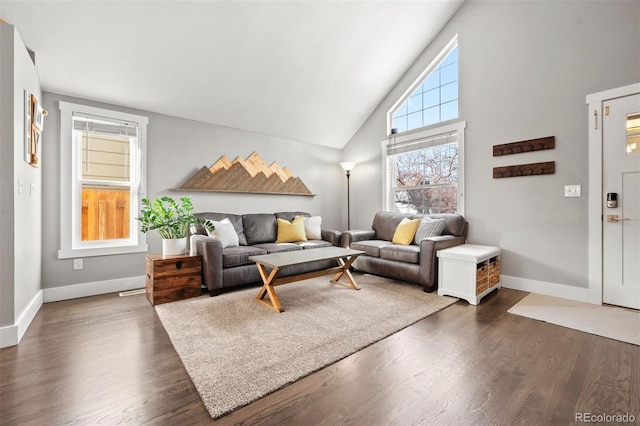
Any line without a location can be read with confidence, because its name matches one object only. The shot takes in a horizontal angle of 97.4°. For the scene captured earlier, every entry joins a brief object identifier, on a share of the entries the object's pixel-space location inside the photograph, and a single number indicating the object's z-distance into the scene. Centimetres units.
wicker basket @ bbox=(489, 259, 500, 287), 309
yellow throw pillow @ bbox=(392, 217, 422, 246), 374
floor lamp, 514
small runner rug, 215
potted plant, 302
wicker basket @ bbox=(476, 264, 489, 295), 284
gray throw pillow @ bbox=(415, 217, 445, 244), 358
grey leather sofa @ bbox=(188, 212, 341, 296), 302
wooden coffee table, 260
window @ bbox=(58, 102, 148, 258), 303
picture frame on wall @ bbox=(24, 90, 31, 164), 221
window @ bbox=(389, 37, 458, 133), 398
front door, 264
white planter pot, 307
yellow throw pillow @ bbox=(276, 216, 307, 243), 405
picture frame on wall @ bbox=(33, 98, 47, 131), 239
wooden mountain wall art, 387
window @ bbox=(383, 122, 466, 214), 390
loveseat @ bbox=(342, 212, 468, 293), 313
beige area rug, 155
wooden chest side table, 280
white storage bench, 282
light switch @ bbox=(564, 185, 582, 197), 292
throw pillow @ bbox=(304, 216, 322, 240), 428
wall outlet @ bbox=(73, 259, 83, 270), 304
